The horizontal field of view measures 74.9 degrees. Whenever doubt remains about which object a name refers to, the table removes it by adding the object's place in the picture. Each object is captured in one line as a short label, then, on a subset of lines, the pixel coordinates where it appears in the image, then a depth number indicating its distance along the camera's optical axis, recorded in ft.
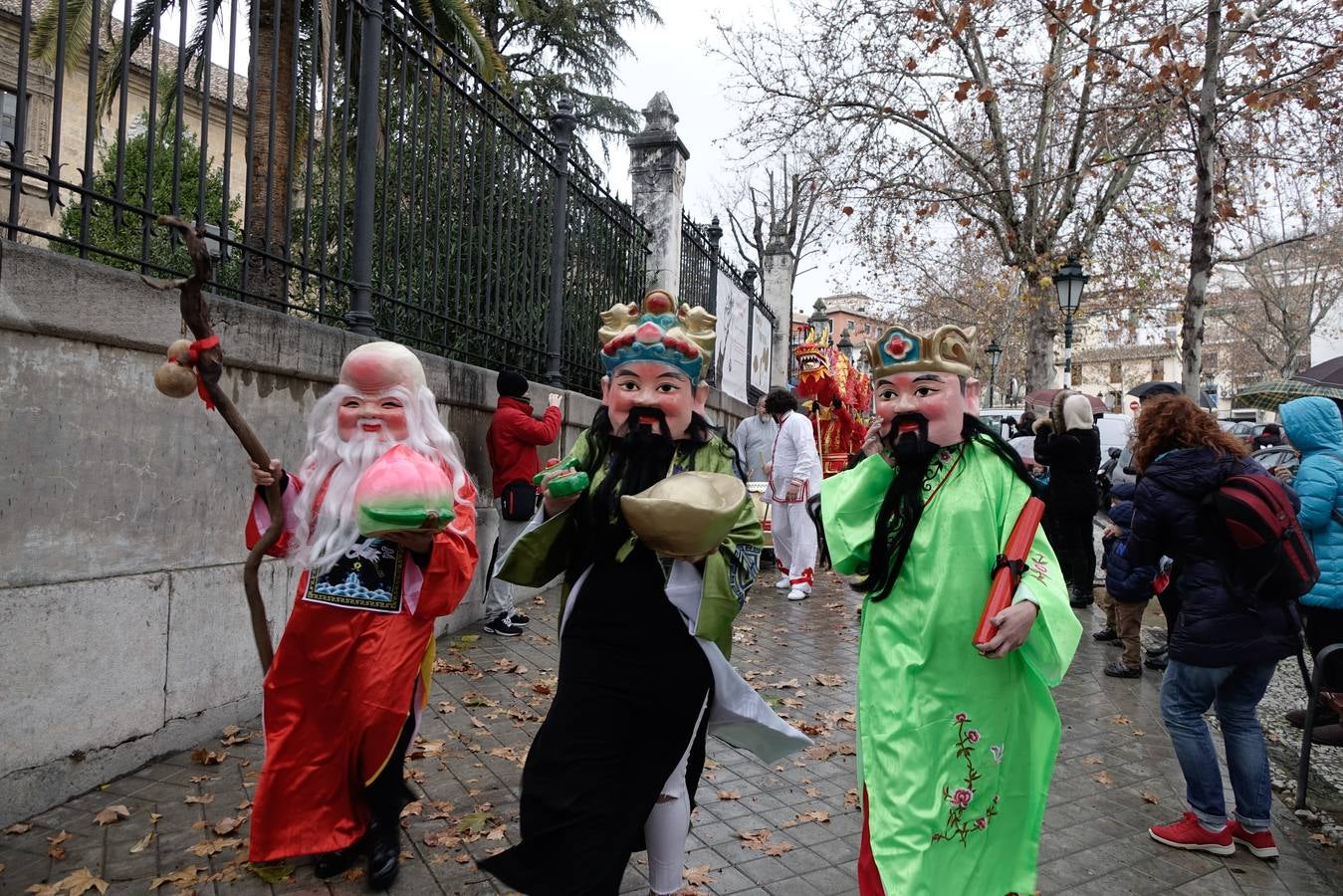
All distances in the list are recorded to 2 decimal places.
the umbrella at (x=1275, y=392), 28.89
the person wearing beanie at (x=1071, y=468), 26.12
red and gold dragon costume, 34.86
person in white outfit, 27.73
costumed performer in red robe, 9.97
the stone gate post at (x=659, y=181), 36.42
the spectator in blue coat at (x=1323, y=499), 14.28
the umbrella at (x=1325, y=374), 28.73
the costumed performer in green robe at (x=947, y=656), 8.36
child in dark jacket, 18.88
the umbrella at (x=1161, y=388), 14.79
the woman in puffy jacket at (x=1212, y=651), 11.97
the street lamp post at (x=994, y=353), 86.53
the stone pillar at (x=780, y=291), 63.77
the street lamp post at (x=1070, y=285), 44.47
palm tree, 14.05
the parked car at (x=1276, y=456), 32.39
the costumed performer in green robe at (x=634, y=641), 8.30
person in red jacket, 20.94
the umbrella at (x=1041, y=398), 46.25
